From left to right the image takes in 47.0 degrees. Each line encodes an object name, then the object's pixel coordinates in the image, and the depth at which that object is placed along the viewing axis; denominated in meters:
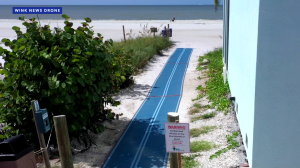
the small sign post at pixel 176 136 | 4.49
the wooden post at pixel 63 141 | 4.75
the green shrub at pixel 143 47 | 16.68
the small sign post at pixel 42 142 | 4.74
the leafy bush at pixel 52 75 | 7.04
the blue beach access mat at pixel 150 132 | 7.13
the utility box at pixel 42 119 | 4.61
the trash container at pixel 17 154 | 4.04
